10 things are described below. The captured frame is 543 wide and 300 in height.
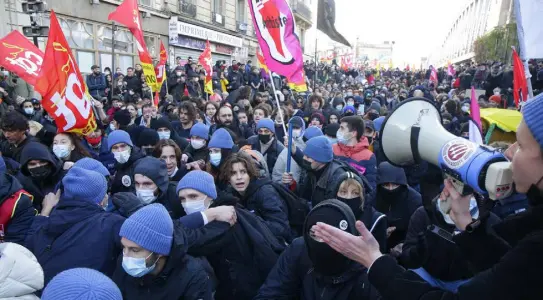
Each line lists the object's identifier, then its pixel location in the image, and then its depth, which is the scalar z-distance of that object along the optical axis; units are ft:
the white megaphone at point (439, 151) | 3.89
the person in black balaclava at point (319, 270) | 6.40
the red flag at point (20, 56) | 18.22
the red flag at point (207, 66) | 33.58
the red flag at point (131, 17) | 24.39
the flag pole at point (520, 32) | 11.42
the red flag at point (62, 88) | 14.55
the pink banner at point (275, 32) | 16.98
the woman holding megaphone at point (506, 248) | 3.43
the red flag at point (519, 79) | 15.44
